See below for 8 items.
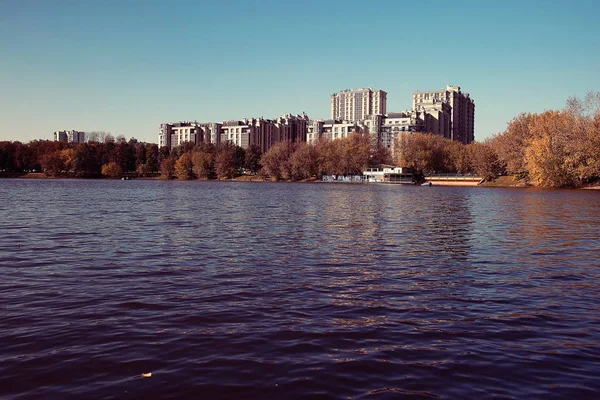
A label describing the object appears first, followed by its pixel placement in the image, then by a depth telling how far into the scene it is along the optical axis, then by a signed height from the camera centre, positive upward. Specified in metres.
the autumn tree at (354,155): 183.75 +8.57
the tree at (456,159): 176.00 +6.75
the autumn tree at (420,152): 175.00 +8.87
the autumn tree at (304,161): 187.88 +6.45
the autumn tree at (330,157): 185.25 +7.72
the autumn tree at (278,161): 193.12 +6.71
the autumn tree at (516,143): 123.31 +8.50
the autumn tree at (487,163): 150.00 +4.42
